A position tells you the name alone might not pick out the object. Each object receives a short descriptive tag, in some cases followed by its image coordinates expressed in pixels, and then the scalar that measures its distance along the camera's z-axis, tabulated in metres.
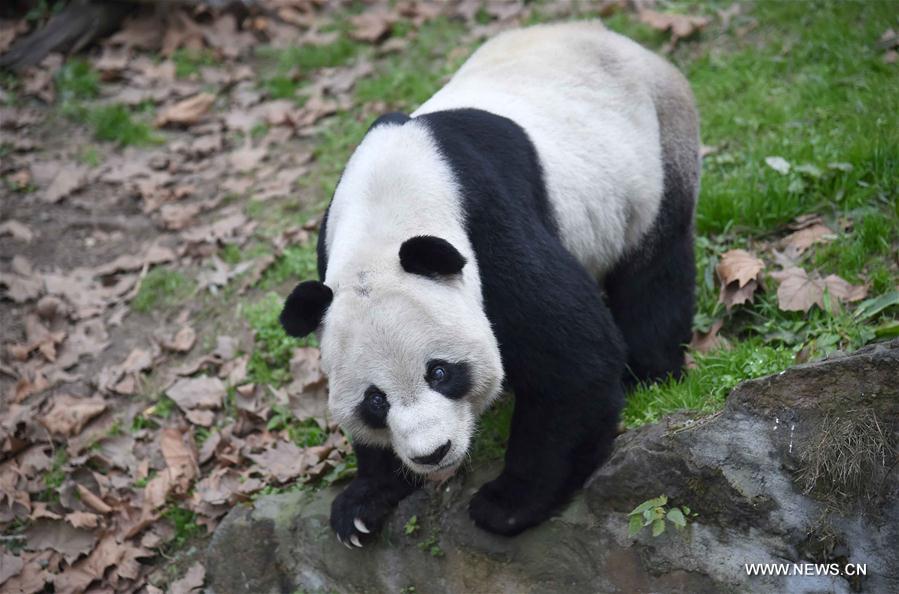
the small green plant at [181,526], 5.32
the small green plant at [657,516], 3.85
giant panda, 3.65
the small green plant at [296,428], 5.54
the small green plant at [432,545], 4.41
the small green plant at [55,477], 5.70
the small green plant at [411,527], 4.48
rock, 3.58
